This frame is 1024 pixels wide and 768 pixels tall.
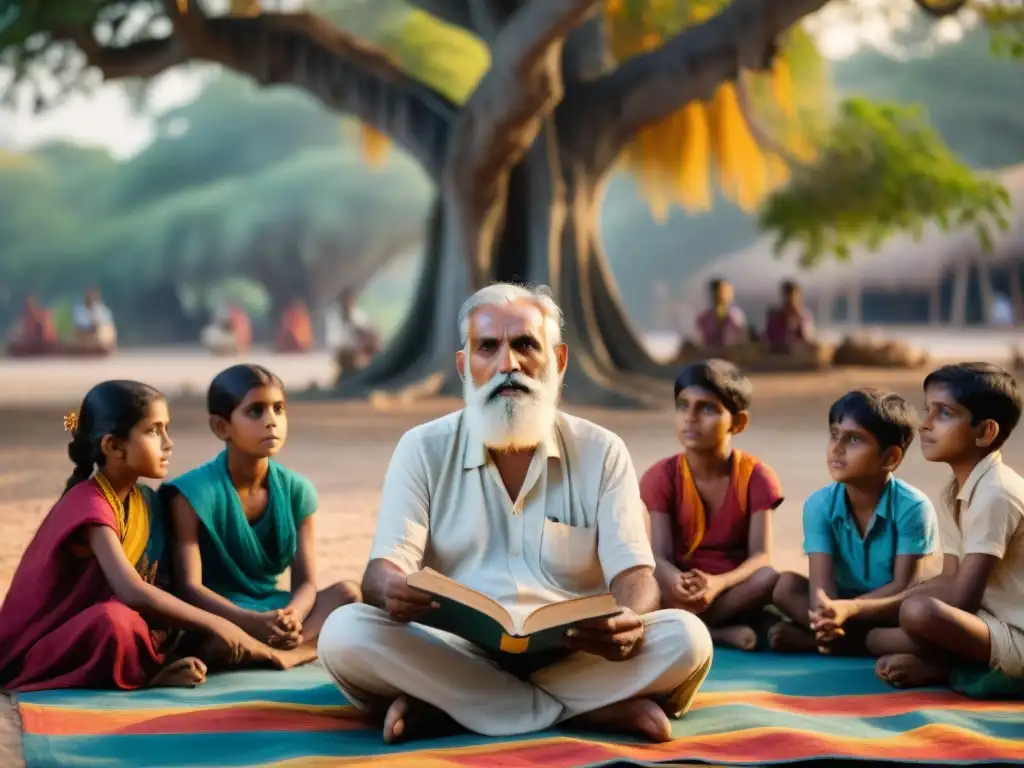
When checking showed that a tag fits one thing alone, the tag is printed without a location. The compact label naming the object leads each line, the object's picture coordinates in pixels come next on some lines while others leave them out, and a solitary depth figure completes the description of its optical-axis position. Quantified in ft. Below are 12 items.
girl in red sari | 12.84
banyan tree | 39.96
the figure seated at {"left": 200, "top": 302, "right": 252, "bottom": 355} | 90.68
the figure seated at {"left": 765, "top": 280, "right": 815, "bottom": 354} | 55.42
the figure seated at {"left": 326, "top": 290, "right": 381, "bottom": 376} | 70.54
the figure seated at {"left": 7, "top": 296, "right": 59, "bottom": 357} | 85.15
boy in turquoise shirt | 14.03
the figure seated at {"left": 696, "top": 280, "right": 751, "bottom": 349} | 54.85
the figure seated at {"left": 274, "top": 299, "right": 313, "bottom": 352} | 93.86
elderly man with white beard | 11.30
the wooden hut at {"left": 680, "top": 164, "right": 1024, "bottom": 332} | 95.45
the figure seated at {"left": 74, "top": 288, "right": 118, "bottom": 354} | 82.69
